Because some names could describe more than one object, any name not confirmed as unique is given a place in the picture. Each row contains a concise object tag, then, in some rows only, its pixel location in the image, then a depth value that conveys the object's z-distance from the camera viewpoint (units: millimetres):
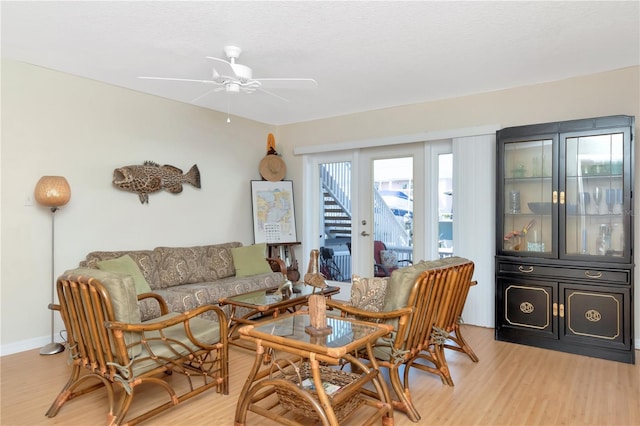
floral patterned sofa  3803
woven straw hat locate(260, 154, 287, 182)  5824
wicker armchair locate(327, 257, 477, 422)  2393
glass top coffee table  3375
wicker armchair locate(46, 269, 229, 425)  2148
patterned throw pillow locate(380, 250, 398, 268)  5305
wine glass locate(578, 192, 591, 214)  3592
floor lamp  3502
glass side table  1942
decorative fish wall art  4250
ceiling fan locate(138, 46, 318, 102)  3180
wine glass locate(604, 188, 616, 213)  3479
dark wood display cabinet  3373
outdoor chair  5305
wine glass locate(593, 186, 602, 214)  3545
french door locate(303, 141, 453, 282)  4945
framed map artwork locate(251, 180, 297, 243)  5660
